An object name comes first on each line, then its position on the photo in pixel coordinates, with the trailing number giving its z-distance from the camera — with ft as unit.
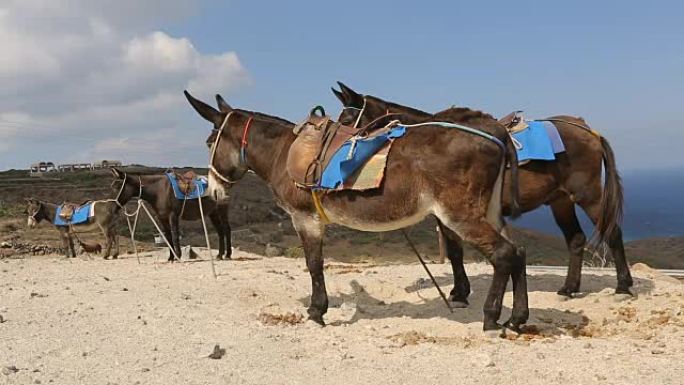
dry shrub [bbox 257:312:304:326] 22.49
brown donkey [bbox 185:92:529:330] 19.21
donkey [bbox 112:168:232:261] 53.36
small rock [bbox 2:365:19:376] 15.97
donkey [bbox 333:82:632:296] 25.63
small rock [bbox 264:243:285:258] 61.72
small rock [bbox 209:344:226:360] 17.60
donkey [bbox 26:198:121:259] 58.44
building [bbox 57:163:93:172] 193.34
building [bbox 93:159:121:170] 199.11
